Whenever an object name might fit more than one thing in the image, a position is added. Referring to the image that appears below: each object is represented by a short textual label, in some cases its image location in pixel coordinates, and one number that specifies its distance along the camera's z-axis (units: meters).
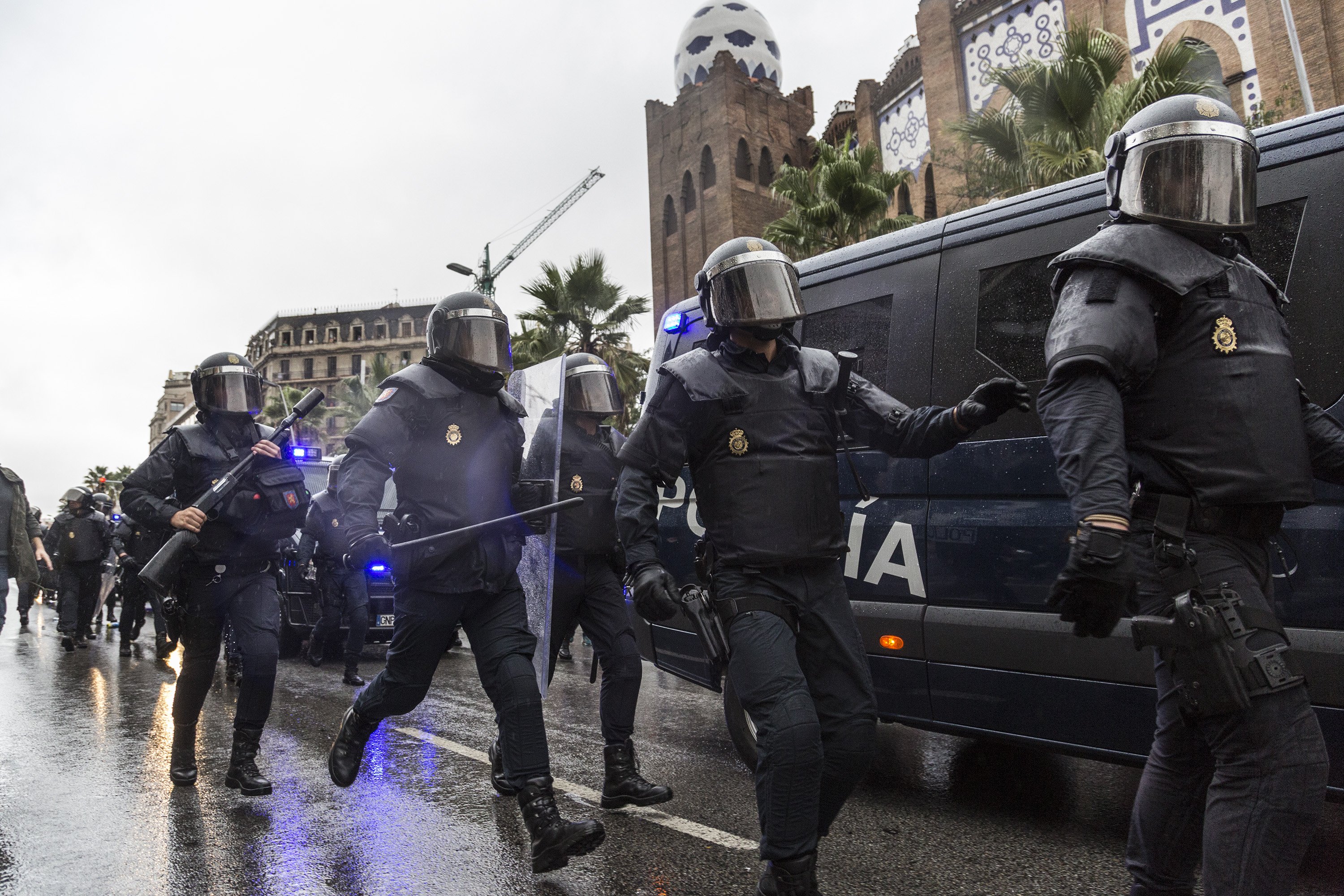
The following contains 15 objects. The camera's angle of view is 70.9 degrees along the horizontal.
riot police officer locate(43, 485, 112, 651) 11.13
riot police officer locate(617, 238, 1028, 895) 2.50
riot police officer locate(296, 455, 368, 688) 7.67
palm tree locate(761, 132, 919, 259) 15.99
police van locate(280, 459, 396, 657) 8.84
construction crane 74.88
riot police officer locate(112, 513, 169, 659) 9.80
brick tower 32.16
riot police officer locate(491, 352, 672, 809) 4.07
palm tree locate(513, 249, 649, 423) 20.62
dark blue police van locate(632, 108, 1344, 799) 2.86
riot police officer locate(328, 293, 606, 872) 3.35
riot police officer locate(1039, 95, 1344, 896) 1.86
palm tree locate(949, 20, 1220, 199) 11.34
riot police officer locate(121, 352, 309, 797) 4.38
